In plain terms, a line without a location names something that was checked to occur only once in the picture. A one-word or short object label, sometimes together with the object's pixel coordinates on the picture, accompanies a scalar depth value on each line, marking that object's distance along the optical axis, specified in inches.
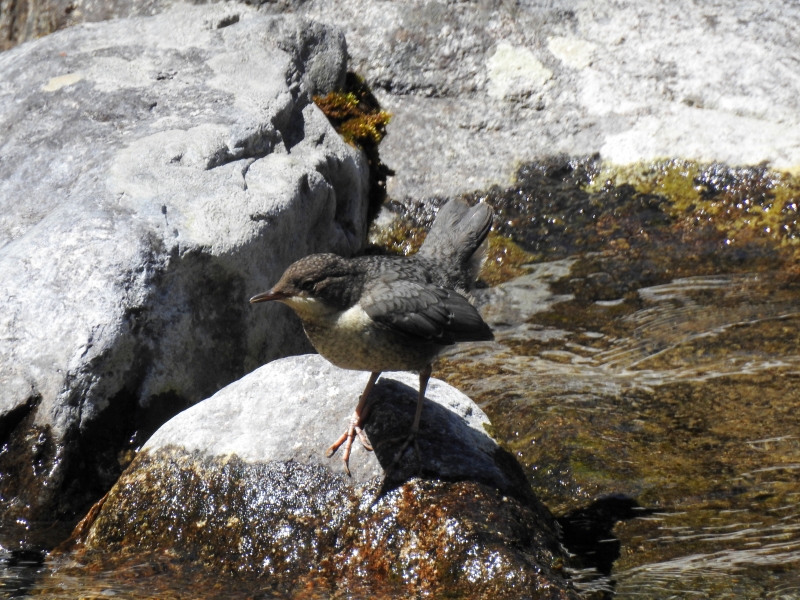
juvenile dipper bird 302.4
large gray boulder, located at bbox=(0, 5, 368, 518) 336.2
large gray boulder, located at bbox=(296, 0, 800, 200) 572.7
